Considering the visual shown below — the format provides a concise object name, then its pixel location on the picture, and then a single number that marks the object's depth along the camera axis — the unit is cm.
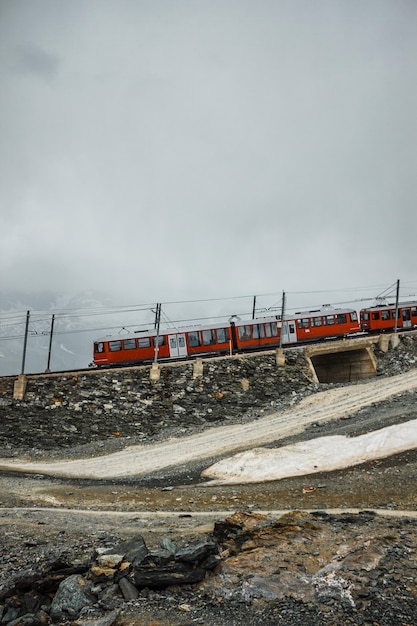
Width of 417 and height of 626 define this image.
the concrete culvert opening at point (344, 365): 4256
